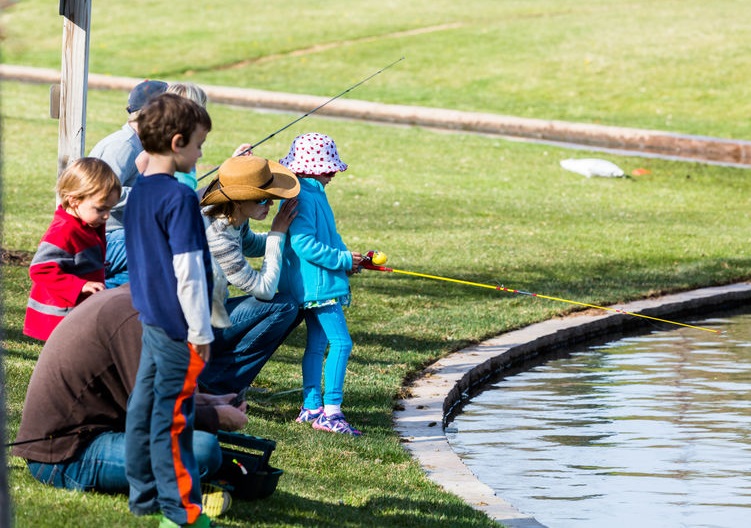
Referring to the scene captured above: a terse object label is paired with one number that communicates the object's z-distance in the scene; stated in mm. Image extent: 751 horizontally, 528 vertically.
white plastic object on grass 31641
